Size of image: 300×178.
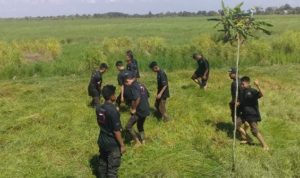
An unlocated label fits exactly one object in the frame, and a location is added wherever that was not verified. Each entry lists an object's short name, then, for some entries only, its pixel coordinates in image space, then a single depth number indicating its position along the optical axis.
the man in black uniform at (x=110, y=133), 7.96
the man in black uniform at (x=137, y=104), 9.93
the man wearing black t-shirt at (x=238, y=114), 10.83
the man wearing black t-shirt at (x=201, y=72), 14.93
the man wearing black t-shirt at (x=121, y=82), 11.10
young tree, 8.56
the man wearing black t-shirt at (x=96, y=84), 12.25
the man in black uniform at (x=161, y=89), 11.57
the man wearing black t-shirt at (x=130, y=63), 13.42
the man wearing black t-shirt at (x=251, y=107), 10.38
